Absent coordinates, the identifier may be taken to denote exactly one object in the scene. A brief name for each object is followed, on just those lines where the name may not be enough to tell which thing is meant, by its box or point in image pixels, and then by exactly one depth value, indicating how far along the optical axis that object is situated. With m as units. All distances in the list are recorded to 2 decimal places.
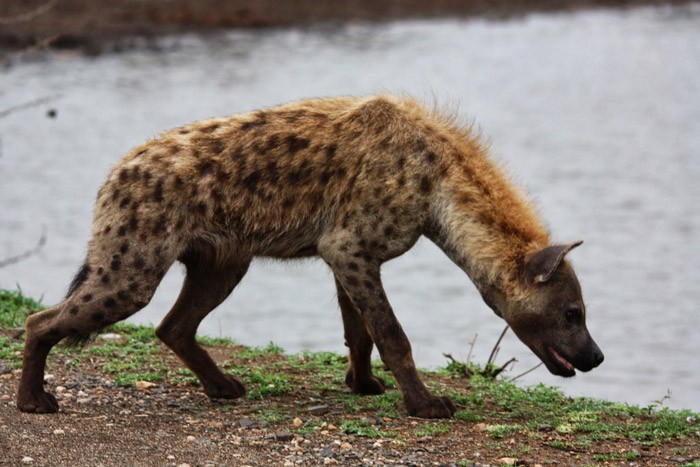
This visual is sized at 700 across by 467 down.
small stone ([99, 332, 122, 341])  14.51
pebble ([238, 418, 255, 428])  11.44
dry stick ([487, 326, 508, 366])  14.68
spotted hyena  11.49
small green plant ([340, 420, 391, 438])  11.18
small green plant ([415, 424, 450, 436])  11.22
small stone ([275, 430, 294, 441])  11.05
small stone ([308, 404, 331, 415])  11.92
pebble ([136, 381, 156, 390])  12.59
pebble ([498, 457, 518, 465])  10.57
